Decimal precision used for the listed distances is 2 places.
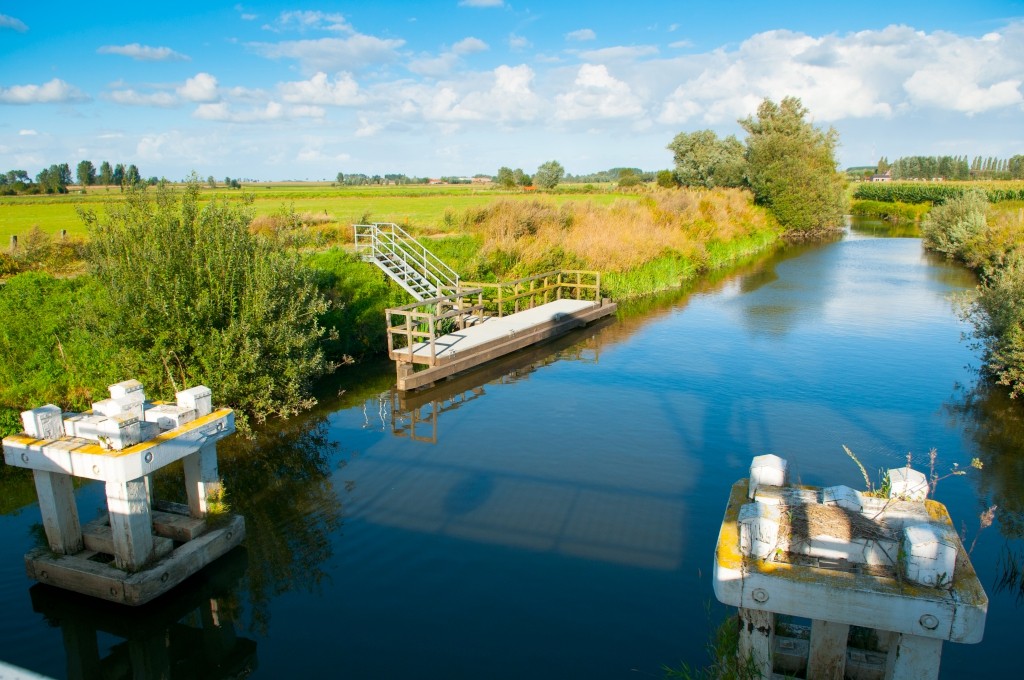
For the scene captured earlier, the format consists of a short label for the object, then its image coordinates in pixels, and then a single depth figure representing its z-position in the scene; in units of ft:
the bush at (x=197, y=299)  40.81
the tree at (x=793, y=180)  168.86
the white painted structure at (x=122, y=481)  24.45
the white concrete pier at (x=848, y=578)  14.12
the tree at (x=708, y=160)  186.80
